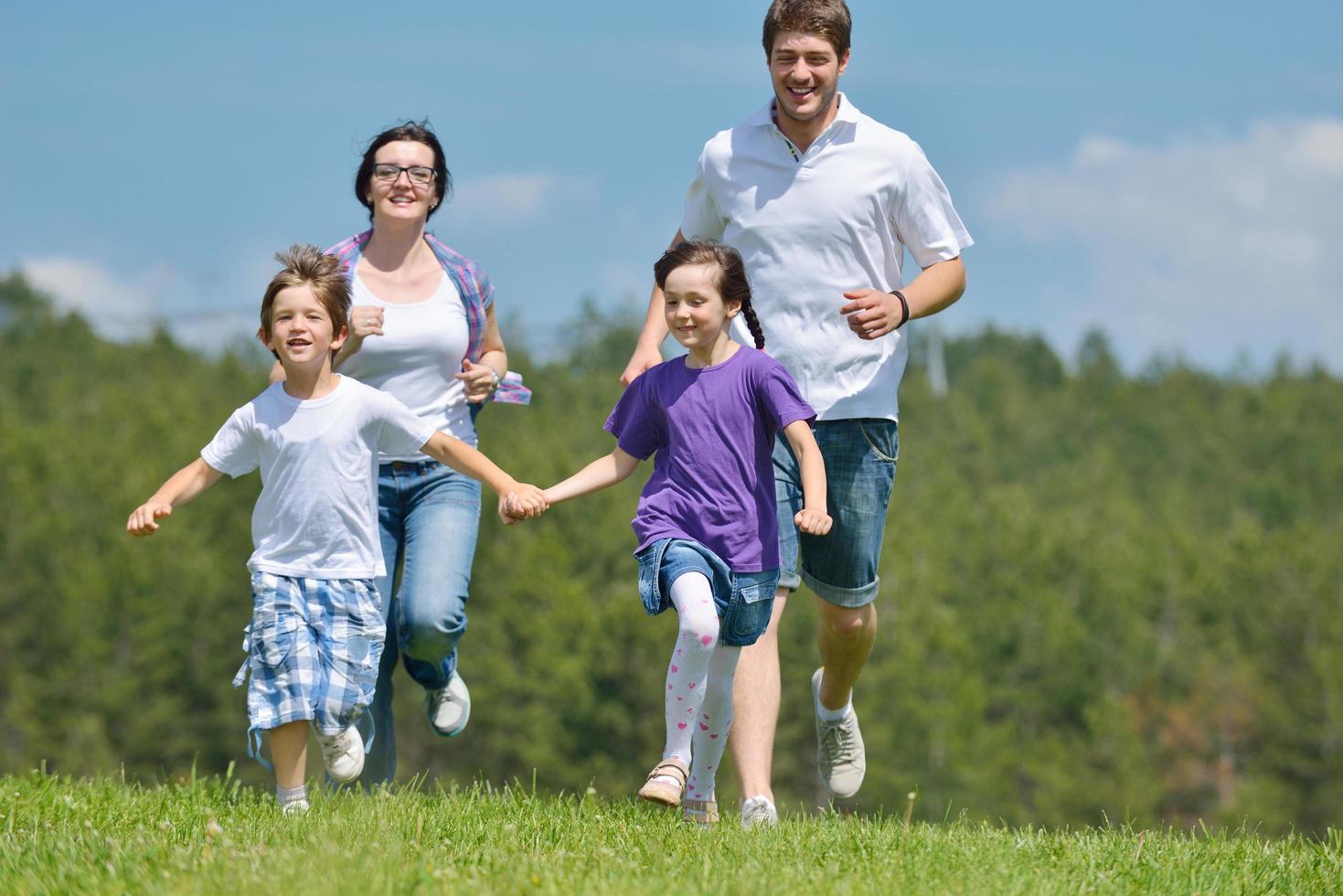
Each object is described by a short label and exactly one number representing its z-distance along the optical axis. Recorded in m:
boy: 11.76
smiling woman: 13.27
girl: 11.24
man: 12.17
